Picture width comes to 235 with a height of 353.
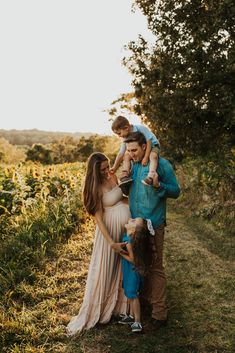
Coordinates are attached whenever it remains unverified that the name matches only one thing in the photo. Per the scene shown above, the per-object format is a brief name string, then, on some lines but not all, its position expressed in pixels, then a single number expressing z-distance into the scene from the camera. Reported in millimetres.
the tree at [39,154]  38312
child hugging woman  4215
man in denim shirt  4406
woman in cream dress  4508
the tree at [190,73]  10141
